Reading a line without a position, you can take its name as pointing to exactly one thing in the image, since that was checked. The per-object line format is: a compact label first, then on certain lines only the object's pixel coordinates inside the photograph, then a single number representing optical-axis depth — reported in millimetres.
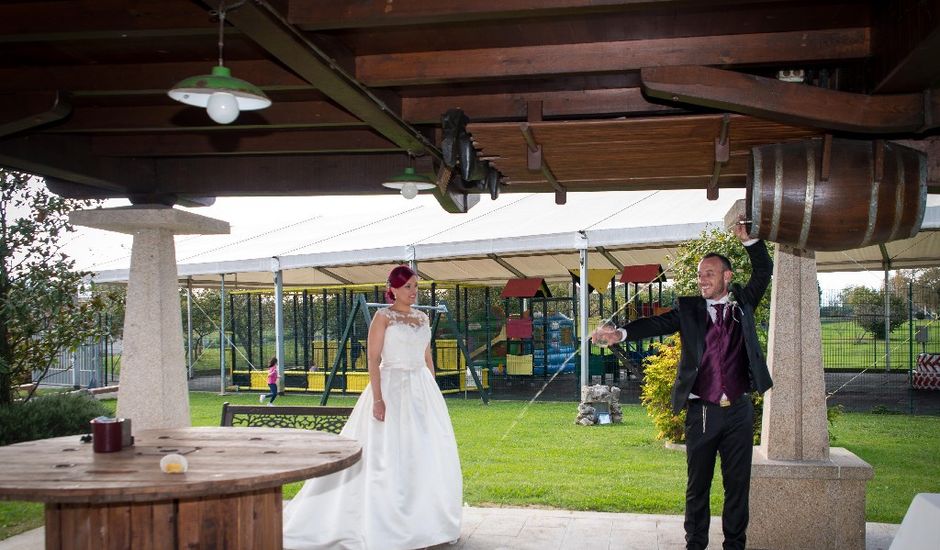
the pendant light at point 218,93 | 3260
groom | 4578
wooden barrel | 3646
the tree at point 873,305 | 16789
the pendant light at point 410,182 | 5668
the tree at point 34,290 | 9344
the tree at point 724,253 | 10148
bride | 5301
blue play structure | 18875
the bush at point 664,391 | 9227
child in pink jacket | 16312
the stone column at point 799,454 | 5043
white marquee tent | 13523
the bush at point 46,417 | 8641
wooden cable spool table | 3074
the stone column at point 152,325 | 6227
